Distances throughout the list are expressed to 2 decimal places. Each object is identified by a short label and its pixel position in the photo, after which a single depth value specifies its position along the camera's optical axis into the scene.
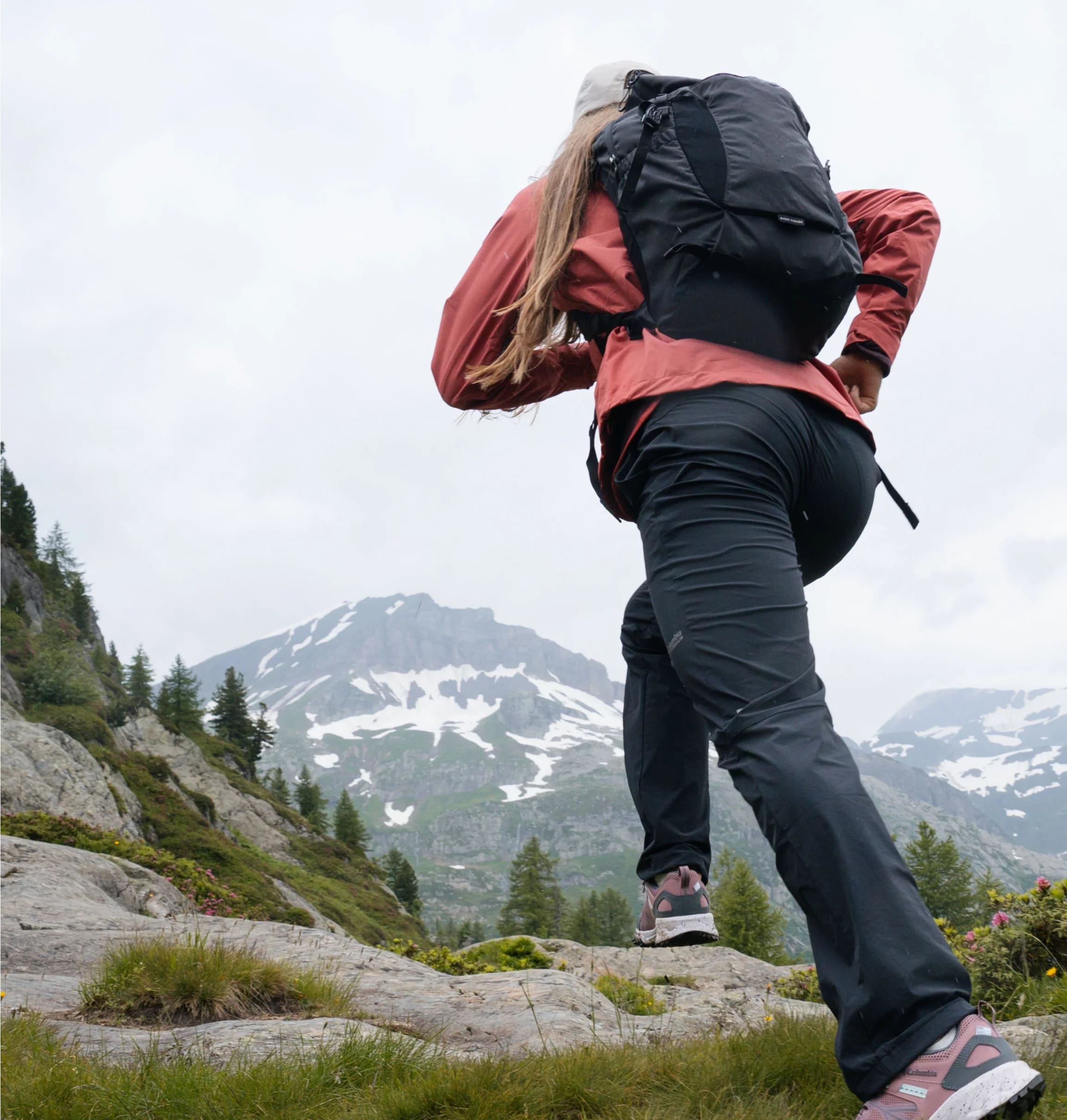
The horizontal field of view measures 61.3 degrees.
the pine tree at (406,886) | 66.50
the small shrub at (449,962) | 8.80
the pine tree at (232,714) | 71.88
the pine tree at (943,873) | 43.09
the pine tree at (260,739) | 72.44
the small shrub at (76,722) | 32.91
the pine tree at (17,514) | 61.66
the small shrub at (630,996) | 5.24
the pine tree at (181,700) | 65.56
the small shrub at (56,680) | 37.53
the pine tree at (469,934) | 73.44
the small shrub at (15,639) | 40.34
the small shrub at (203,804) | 35.44
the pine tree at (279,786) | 74.62
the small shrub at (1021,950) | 4.32
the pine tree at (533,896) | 65.62
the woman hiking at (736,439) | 1.86
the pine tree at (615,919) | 71.69
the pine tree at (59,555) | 80.62
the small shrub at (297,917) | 22.73
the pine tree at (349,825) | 70.81
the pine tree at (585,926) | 69.50
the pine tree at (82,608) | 73.00
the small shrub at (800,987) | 7.04
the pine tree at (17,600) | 50.41
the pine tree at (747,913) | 38.47
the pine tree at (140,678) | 77.88
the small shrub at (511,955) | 9.53
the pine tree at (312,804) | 72.12
